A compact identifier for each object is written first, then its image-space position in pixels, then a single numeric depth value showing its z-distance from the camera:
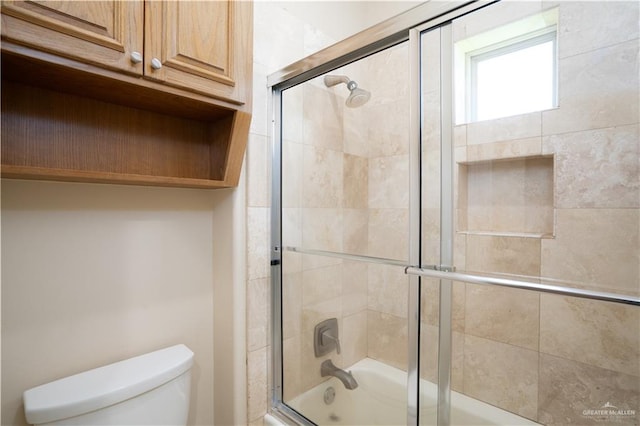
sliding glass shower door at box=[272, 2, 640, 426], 0.90
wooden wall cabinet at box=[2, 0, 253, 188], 0.70
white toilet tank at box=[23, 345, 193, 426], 0.77
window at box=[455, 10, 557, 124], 1.11
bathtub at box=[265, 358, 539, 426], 1.19
